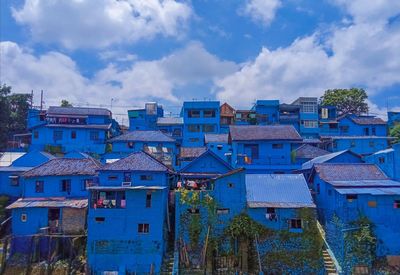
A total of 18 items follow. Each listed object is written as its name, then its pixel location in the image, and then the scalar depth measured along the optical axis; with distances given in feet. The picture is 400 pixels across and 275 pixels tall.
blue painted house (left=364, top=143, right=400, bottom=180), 105.60
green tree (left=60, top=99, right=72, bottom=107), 206.01
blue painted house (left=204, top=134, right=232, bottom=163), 152.25
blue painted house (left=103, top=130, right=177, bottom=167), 151.94
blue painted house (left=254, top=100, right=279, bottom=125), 185.68
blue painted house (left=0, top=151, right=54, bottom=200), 122.02
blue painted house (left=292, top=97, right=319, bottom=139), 182.39
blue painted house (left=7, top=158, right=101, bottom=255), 100.07
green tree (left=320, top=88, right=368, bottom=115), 214.48
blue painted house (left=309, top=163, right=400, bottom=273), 89.15
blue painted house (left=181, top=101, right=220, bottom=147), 176.45
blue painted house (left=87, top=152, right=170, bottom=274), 91.45
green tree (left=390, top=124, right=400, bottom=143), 171.18
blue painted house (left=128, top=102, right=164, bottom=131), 194.18
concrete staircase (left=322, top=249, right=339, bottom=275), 86.40
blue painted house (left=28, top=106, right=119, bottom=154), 160.66
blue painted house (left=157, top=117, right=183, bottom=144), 181.78
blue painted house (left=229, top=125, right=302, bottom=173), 129.90
